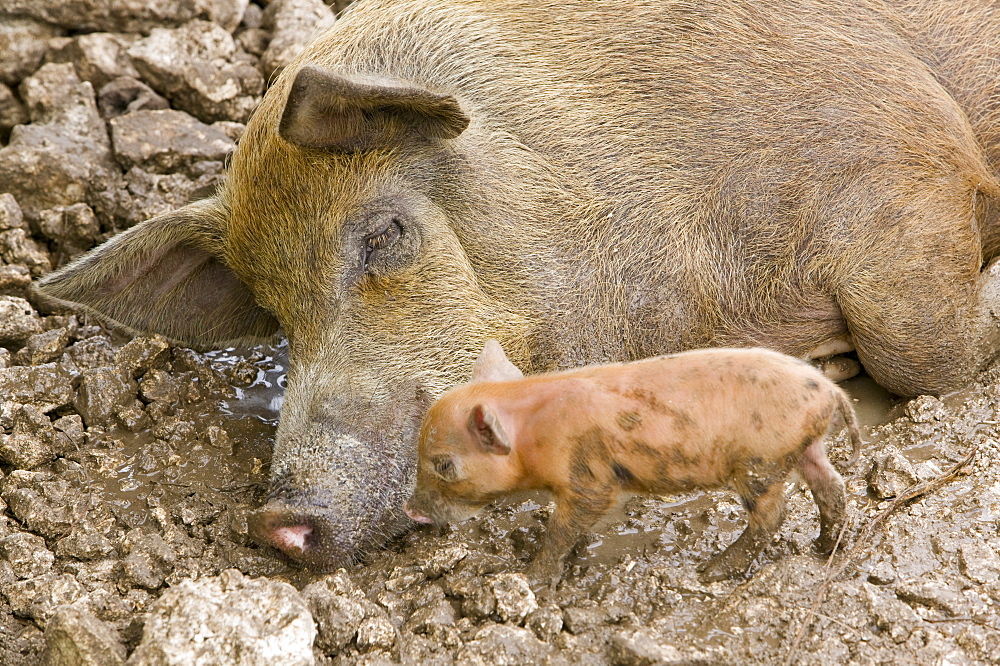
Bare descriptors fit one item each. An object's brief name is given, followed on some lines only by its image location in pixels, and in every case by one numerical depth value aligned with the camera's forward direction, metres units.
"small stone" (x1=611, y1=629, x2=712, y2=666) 6.23
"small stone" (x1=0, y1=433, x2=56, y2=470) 8.70
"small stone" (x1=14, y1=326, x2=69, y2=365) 9.95
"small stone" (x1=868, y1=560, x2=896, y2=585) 7.02
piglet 6.59
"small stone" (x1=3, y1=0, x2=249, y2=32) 12.52
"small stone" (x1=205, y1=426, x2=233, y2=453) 9.12
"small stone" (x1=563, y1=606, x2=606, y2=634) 6.70
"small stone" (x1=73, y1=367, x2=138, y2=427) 9.35
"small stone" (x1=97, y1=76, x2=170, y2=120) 12.22
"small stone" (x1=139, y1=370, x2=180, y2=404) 9.60
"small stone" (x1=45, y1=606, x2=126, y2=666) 6.21
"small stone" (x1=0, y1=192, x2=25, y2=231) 10.89
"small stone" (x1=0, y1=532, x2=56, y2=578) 7.61
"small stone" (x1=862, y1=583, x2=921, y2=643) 6.56
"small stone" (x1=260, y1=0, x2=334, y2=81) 12.91
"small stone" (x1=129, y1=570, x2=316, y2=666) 6.04
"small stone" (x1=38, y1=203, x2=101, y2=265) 11.02
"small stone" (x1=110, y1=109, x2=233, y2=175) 11.68
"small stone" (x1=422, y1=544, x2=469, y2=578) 7.35
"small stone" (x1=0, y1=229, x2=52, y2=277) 10.83
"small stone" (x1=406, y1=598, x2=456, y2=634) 6.81
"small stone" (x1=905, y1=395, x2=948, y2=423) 8.70
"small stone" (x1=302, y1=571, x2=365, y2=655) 6.61
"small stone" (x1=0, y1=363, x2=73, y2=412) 9.39
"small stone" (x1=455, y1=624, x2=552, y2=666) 6.45
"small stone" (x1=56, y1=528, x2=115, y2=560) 7.76
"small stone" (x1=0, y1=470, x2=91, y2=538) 8.07
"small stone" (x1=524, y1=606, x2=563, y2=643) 6.64
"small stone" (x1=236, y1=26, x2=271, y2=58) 13.29
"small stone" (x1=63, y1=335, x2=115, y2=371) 10.01
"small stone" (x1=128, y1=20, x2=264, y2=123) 12.38
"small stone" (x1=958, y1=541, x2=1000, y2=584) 7.04
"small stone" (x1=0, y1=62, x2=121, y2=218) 11.18
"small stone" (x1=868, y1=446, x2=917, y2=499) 7.82
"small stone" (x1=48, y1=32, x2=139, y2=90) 12.36
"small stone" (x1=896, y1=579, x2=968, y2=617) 6.77
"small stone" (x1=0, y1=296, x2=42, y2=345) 10.06
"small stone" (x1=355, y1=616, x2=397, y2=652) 6.62
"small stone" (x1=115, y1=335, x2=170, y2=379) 9.84
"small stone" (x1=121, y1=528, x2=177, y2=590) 7.40
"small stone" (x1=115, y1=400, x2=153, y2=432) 9.34
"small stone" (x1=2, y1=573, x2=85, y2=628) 7.14
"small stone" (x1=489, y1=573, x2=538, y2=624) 6.77
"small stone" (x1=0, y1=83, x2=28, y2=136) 12.29
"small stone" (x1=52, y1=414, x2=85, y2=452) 8.97
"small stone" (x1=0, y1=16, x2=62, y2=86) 12.45
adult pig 8.09
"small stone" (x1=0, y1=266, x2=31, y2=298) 10.52
